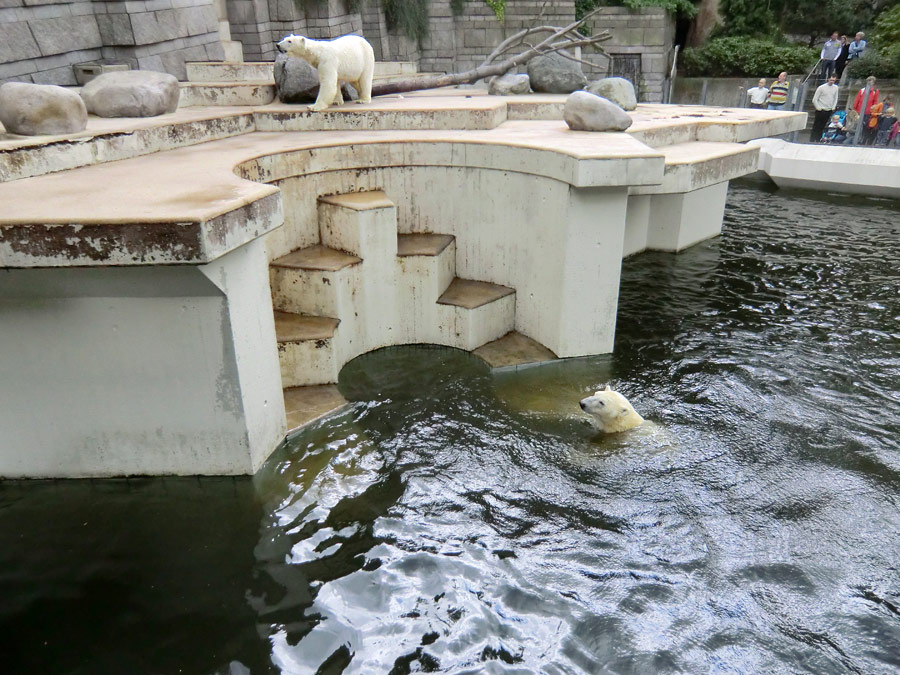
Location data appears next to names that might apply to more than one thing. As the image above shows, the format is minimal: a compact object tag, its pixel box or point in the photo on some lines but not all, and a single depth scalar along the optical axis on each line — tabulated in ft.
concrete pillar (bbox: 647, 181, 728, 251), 32.41
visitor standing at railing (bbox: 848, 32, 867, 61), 58.85
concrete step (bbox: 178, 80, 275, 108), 29.63
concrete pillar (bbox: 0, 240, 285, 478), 14.14
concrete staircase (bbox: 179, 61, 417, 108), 29.71
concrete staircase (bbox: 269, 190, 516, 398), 20.36
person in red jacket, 46.70
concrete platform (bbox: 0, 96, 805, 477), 14.03
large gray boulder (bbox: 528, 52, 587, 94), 35.76
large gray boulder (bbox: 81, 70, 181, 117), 23.98
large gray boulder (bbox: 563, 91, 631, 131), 25.23
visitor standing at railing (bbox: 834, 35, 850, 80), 60.49
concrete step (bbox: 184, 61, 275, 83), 35.96
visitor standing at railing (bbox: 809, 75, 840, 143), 48.52
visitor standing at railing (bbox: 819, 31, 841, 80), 57.52
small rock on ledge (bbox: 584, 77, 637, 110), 33.71
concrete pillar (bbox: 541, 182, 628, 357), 20.58
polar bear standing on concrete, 26.12
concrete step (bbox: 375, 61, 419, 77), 47.29
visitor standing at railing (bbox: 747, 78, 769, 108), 52.24
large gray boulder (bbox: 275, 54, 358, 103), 28.14
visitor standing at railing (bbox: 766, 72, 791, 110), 50.65
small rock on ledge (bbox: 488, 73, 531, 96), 35.81
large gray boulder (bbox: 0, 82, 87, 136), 18.74
